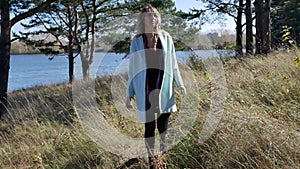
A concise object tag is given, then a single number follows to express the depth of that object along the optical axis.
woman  3.19
